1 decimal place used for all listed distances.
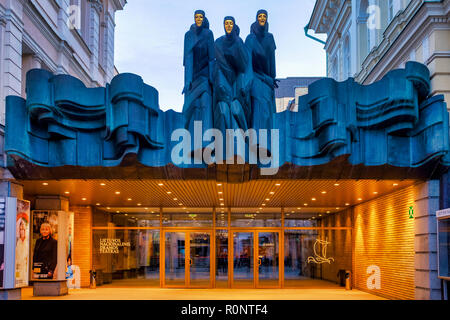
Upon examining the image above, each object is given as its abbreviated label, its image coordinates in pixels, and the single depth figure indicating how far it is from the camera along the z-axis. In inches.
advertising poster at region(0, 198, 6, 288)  626.5
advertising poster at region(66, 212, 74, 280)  835.4
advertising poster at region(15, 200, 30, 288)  650.2
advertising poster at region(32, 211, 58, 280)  799.7
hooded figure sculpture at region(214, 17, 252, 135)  610.9
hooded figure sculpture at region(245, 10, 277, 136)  671.8
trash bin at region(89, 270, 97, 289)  968.6
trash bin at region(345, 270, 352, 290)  959.0
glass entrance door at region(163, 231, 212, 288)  983.6
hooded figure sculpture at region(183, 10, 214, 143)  634.2
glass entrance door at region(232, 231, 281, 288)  984.3
